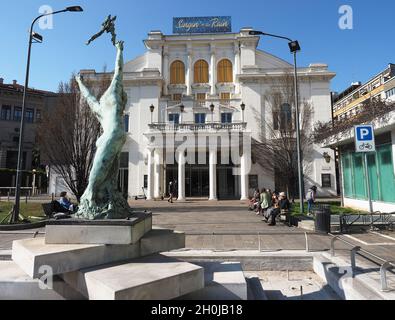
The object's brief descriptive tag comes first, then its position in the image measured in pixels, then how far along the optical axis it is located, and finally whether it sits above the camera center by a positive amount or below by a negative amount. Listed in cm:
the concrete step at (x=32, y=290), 446 -162
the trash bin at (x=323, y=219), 1080 -119
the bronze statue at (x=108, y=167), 552 +46
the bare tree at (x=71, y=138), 1728 +318
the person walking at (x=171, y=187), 2914 +21
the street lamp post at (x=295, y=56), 1533 +776
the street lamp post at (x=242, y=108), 3344 +976
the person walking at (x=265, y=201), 1497 -66
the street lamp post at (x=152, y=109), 3441 +990
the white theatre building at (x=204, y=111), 3020 +979
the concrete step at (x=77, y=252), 410 -104
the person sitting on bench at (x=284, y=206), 1355 -84
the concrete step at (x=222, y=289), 455 -166
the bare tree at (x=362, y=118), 1241 +361
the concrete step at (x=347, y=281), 455 -171
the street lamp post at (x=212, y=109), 3421 +986
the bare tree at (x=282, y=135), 2628 +581
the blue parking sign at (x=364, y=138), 1001 +182
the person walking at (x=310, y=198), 1770 -60
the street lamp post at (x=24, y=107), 1295 +403
